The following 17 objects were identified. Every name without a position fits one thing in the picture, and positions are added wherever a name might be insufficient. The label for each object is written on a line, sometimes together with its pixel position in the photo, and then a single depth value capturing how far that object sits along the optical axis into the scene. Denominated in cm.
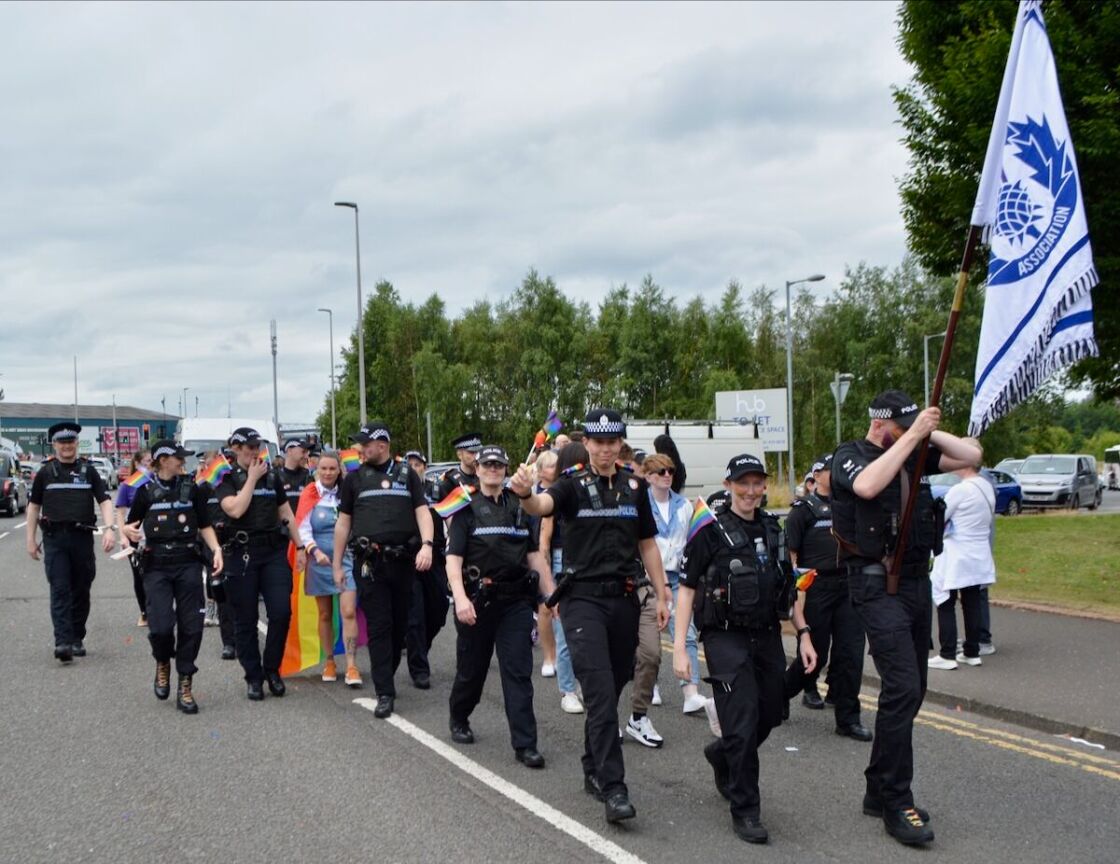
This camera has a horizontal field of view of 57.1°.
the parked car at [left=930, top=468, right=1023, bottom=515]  2900
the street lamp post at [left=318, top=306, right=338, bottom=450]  5520
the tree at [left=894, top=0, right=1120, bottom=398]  1085
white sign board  3728
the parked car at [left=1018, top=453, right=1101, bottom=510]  3164
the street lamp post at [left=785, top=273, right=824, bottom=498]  3450
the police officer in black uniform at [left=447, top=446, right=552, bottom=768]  602
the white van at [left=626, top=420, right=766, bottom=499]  2980
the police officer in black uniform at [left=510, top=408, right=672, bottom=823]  515
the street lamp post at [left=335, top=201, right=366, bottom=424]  3425
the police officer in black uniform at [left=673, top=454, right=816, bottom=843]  484
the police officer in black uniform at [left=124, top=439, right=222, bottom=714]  745
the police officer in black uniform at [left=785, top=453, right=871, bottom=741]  666
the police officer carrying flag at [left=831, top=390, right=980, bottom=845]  473
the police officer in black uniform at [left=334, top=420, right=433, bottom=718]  732
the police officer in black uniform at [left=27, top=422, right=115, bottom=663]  926
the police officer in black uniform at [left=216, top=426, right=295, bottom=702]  782
